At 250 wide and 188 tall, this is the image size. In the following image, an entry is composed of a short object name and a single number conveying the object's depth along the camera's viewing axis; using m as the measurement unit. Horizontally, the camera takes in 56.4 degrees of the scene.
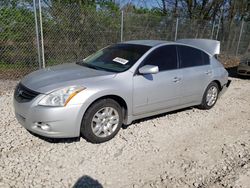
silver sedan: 3.19
